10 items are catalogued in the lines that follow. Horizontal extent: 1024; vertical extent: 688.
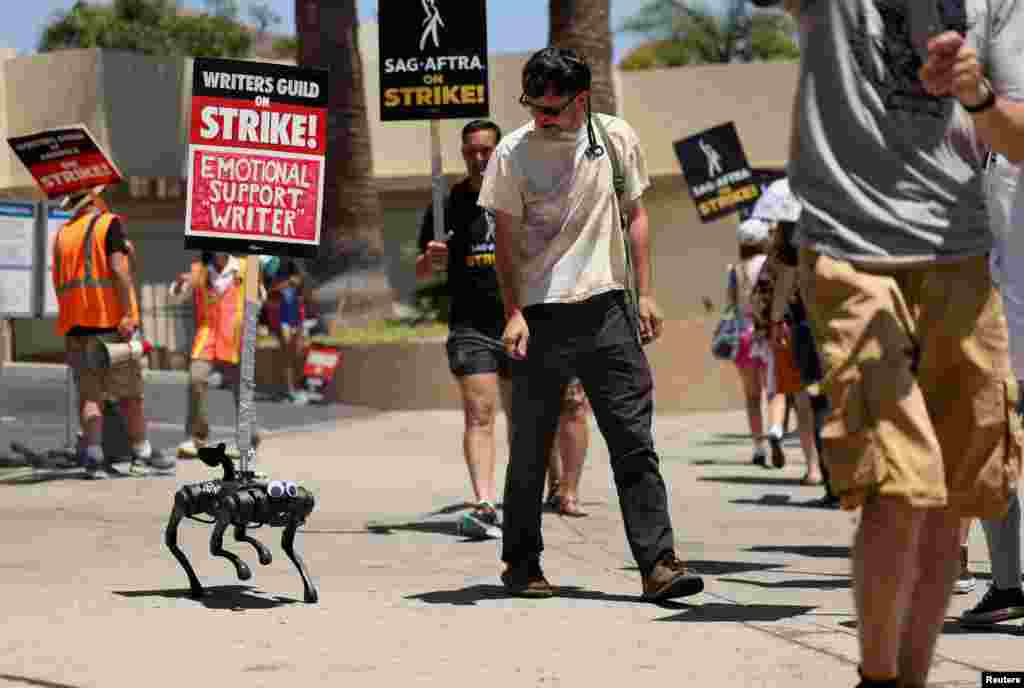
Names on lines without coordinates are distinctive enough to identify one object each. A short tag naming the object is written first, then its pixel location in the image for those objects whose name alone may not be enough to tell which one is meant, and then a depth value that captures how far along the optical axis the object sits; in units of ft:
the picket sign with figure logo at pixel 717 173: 57.26
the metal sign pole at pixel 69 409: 43.42
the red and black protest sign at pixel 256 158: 26.45
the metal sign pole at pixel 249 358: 25.91
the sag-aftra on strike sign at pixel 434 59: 32.78
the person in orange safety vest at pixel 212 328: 45.75
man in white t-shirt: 23.53
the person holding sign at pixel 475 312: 30.17
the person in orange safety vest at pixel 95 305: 39.40
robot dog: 23.71
